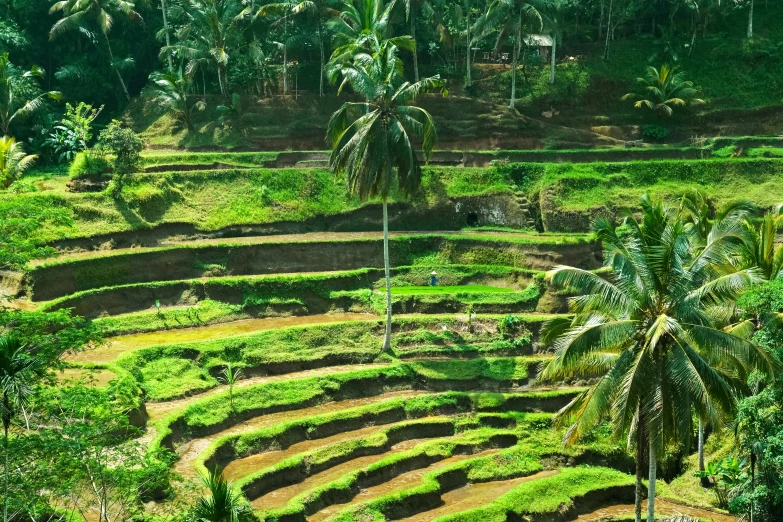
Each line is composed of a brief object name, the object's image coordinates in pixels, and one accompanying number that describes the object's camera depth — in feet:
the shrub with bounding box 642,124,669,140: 195.00
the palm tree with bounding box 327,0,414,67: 133.80
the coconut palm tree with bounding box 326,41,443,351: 124.98
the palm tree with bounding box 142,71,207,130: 181.37
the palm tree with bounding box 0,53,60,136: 171.42
